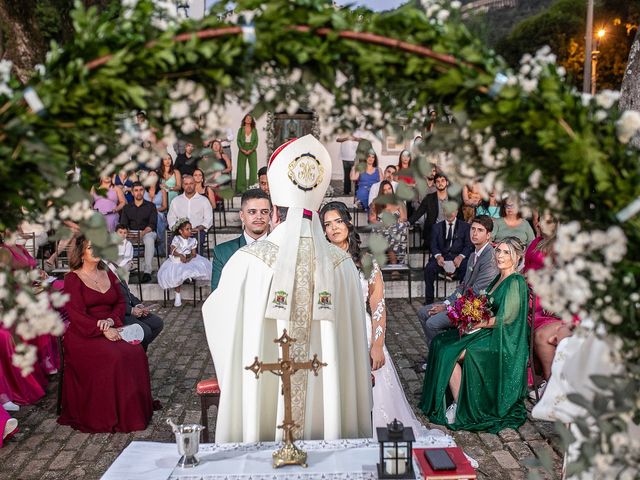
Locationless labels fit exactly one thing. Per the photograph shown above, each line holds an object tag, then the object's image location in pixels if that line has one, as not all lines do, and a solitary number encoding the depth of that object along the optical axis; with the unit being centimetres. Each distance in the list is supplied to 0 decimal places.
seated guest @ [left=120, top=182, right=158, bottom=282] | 1218
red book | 324
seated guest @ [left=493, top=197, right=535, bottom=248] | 973
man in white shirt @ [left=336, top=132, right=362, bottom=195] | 1670
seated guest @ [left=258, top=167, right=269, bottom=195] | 1227
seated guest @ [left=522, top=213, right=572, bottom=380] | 662
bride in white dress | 564
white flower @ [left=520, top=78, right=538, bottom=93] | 229
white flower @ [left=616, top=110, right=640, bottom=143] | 228
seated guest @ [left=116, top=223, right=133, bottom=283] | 993
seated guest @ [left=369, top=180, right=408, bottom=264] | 1174
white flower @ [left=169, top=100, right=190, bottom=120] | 235
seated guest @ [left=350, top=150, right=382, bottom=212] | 1434
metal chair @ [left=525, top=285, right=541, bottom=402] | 643
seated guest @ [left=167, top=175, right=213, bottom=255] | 1243
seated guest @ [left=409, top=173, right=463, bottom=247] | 1194
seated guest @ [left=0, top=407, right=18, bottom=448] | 599
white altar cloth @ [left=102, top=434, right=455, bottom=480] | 329
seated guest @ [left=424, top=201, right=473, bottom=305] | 1069
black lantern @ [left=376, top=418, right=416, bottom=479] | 318
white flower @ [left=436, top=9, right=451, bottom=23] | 238
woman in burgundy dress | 637
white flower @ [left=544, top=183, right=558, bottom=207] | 234
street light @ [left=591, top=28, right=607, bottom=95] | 2208
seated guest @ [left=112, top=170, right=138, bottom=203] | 1254
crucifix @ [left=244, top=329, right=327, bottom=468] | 336
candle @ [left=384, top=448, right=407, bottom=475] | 321
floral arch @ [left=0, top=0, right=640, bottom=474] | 226
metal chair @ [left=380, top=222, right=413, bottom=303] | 1144
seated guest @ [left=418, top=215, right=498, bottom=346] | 722
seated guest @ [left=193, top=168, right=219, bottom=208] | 1285
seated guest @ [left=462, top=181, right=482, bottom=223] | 1182
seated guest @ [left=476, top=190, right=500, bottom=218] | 1153
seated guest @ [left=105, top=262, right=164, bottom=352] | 715
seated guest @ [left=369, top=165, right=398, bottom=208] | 1288
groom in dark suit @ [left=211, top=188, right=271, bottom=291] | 592
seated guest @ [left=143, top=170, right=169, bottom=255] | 1275
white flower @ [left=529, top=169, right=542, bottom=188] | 238
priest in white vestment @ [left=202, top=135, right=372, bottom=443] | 418
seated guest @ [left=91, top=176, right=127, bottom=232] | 1160
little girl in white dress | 1120
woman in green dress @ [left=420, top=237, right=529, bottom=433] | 632
